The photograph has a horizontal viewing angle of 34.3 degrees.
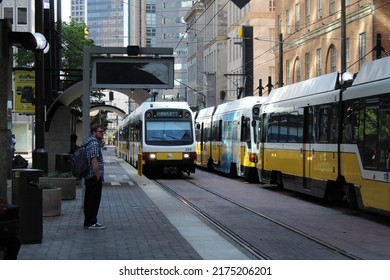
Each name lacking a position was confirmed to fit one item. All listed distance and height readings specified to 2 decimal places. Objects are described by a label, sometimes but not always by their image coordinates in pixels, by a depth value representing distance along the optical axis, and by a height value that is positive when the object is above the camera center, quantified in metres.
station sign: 14.80 +1.55
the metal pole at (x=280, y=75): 44.55 +4.50
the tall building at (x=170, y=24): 119.29 +21.81
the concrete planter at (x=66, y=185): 16.06 -1.23
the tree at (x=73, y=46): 39.88 +5.79
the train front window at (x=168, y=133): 26.56 +0.22
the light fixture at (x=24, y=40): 10.16 +1.60
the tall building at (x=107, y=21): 136.80 +26.96
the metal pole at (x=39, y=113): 17.39 +0.69
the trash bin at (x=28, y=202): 9.47 -0.97
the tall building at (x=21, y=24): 65.81 +11.99
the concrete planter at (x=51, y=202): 12.71 -1.31
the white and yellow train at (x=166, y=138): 26.30 +0.01
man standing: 10.98 -0.70
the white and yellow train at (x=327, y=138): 12.30 +0.02
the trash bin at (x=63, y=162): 20.08 -0.79
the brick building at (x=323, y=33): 41.03 +7.99
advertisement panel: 23.14 +1.74
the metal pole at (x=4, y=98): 9.19 +0.59
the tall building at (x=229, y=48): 70.81 +11.54
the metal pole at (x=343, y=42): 27.97 +4.33
